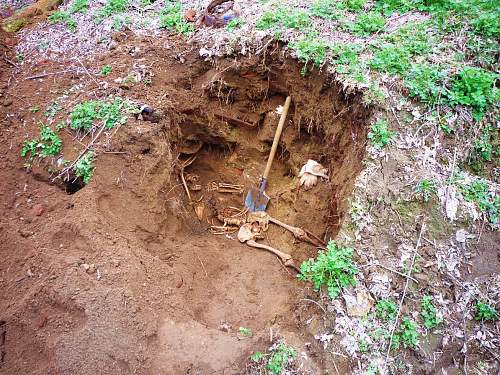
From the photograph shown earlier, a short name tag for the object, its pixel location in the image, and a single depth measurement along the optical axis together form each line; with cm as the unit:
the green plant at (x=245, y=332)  288
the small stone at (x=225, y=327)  300
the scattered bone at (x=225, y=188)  468
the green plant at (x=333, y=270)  290
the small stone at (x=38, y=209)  340
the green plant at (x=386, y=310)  280
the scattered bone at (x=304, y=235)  375
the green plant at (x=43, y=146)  372
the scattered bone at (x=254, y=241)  369
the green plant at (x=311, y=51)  389
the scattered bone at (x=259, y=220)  421
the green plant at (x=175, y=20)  471
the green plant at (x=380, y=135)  335
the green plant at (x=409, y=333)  272
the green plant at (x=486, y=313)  284
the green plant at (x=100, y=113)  377
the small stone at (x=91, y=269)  300
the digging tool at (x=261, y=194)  427
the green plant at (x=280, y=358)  268
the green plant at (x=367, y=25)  412
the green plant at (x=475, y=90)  347
